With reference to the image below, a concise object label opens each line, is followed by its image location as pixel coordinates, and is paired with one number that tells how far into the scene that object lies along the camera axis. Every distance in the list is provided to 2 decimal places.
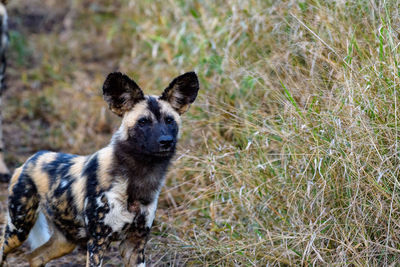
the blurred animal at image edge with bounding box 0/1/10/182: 10.48
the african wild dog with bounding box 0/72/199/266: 6.05
